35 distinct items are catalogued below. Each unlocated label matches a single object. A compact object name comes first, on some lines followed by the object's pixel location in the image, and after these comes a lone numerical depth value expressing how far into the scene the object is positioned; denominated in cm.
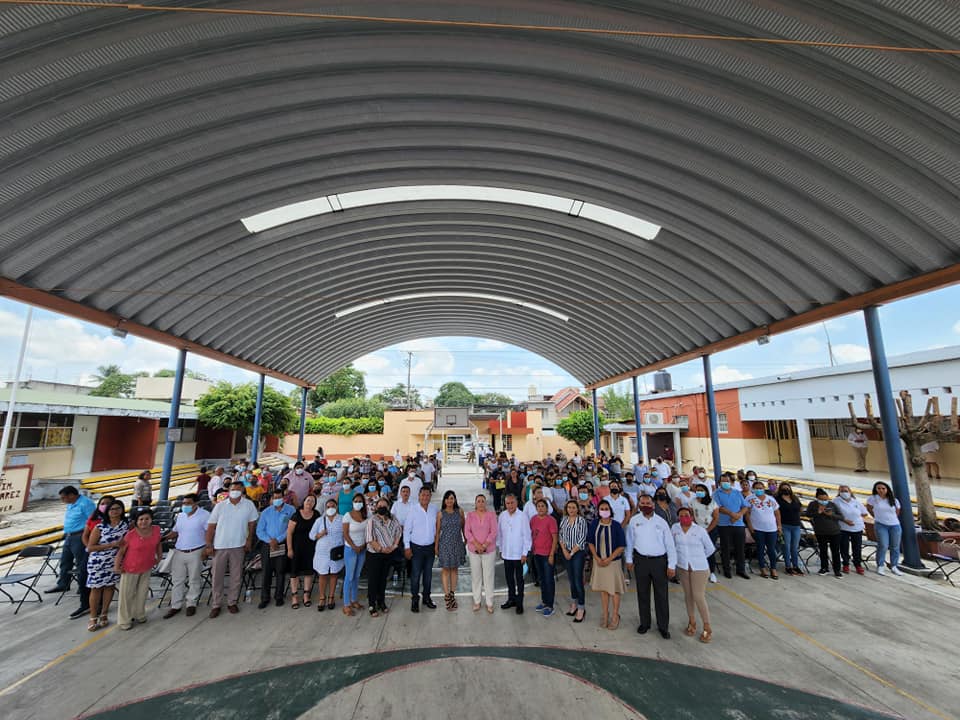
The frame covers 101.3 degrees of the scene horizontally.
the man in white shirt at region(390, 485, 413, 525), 560
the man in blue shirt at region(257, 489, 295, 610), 543
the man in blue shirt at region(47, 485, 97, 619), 553
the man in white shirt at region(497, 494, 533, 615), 523
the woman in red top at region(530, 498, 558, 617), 518
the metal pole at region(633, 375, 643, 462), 1707
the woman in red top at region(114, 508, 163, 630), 478
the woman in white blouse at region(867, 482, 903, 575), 658
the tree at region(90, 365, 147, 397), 6412
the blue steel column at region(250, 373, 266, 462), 1643
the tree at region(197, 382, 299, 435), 2064
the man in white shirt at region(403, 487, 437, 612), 535
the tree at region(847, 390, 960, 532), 799
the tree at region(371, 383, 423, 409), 6942
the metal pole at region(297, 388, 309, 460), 2102
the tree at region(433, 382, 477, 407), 7938
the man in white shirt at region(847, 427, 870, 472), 2119
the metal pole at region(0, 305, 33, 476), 1059
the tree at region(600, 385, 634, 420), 4025
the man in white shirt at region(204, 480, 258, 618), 518
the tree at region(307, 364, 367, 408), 4884
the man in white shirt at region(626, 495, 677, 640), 460
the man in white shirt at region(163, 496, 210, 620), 515
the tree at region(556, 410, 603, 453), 2800
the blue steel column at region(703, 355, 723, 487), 1209
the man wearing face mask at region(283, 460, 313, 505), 872
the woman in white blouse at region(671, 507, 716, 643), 452
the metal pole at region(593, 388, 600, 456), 2123
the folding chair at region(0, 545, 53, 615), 513
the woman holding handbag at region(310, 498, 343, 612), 529
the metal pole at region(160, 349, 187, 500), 1079
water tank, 3325
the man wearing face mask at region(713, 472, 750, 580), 638
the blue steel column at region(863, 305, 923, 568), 663
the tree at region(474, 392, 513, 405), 8019
